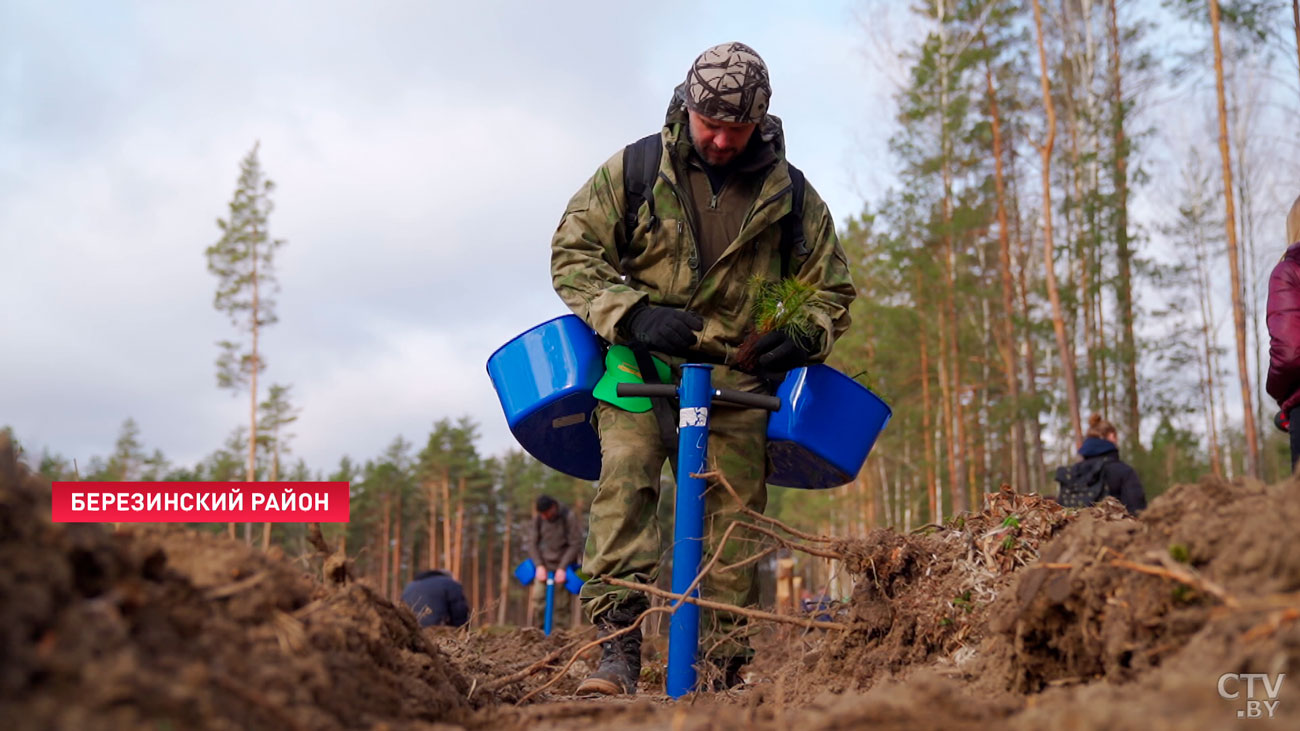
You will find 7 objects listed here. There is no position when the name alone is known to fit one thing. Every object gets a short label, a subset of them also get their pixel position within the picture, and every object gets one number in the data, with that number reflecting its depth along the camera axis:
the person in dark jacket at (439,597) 10.83
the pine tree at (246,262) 31.70
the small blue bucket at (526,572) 13.17
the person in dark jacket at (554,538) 13.12
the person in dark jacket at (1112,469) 8.11
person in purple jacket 4.37
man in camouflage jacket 3.95
